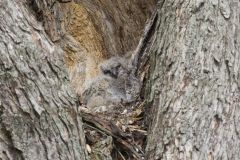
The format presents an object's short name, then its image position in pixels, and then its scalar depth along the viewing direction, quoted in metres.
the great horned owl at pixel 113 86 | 6.82
